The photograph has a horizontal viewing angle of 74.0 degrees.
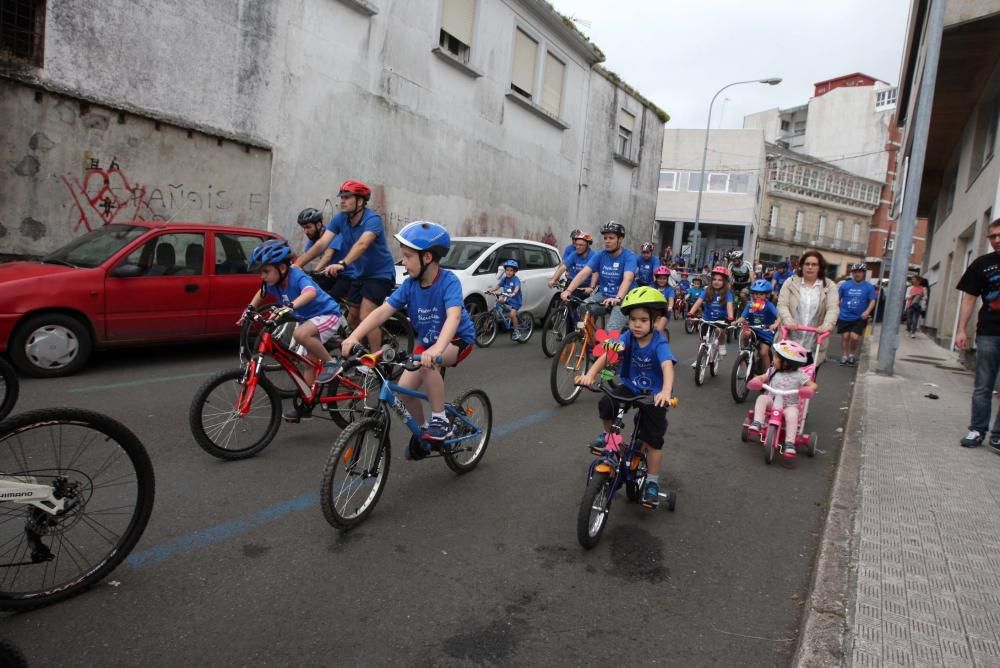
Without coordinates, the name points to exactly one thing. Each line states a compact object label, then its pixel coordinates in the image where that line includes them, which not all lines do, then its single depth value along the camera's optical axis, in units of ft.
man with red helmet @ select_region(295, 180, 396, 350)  21.74
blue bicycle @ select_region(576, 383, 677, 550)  12.16
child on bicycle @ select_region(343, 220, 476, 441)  13.58
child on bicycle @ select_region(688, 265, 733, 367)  30.32
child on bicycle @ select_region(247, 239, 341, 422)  16.98
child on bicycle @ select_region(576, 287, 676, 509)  13.65
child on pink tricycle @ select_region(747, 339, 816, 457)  19.28
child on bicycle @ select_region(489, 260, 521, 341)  37.60
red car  21.84
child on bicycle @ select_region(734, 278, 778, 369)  25.72
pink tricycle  18.85
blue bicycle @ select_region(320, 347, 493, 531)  11.98
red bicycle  15.46
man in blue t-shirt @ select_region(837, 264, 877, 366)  39.65
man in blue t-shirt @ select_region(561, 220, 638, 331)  26.35
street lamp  100.53
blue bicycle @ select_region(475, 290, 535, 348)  35.86
